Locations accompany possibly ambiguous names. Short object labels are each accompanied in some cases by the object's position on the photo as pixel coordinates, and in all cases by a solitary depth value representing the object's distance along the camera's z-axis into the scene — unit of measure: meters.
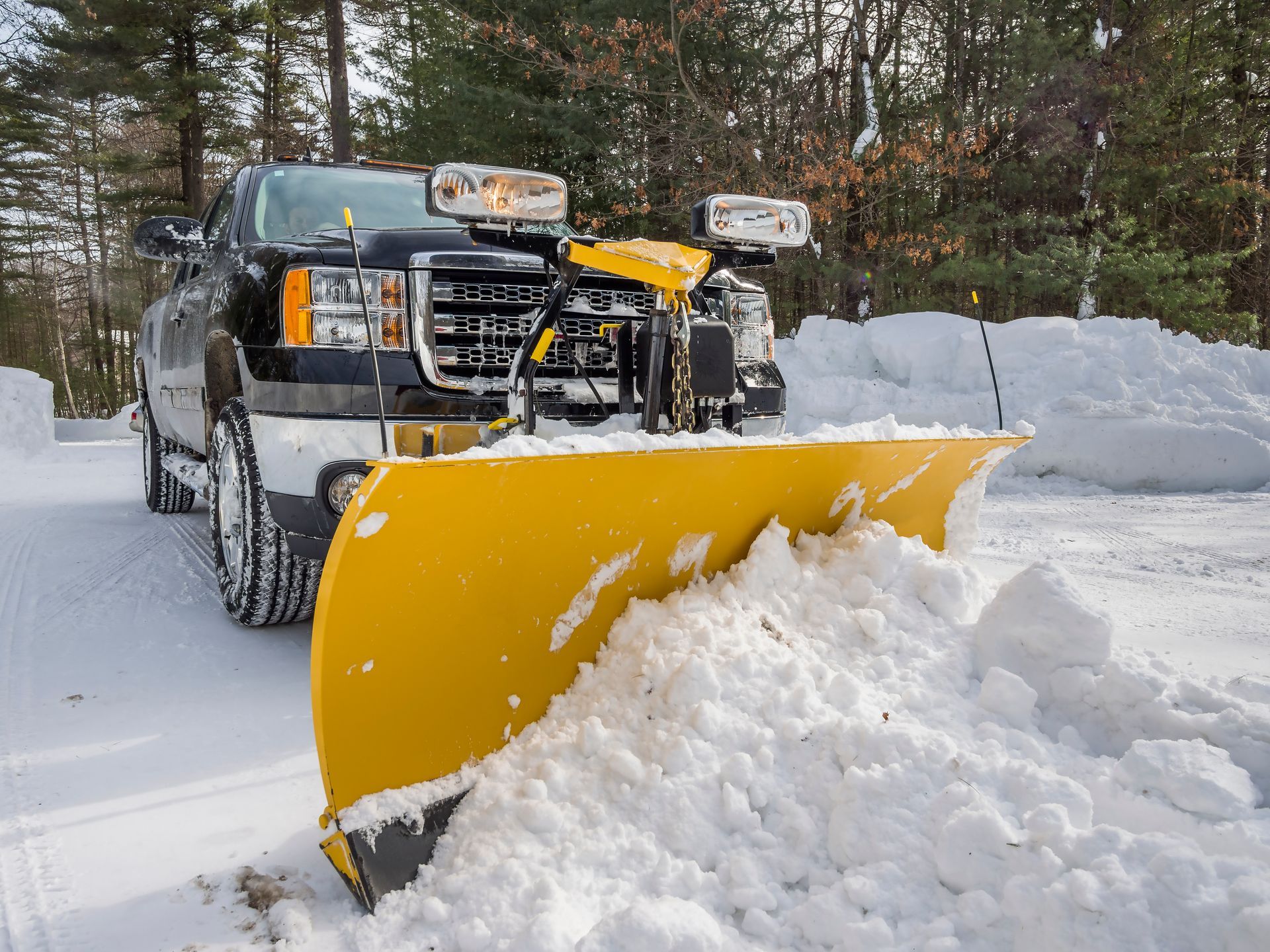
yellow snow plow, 1.64
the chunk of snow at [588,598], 2.10
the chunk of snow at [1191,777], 1.57
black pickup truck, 2.68
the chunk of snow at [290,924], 1.60
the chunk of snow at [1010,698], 1.97
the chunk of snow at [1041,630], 2.04
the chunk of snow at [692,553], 2.29
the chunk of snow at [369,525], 1.57
